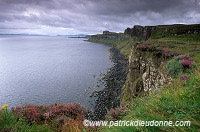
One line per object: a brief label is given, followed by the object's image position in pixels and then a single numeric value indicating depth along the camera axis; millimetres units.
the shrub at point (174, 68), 11430
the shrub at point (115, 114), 6915
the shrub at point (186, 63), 10981
